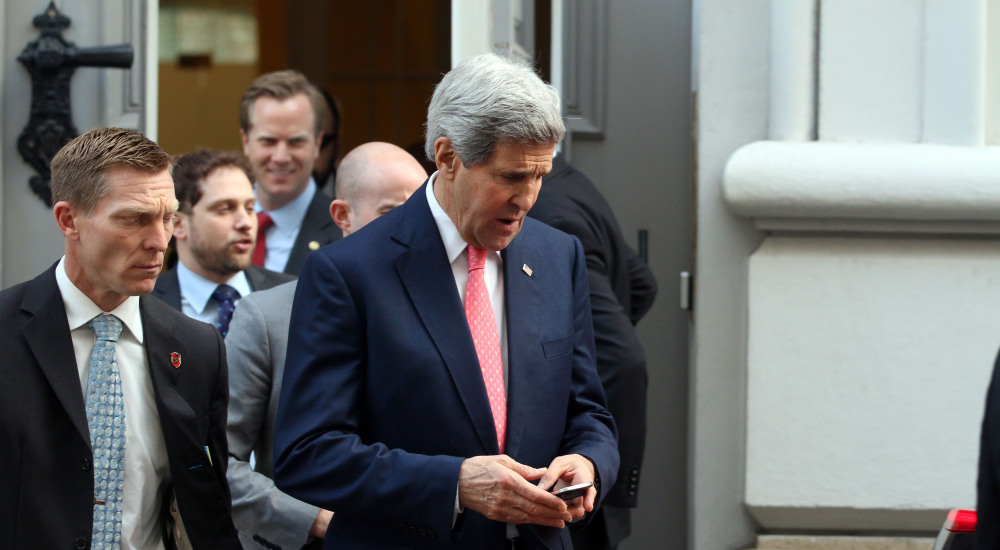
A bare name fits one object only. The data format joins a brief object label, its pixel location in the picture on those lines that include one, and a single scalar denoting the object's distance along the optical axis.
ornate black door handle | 7.66
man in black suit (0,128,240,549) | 4.29
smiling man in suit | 8.15
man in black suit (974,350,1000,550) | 3.71
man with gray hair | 4.16
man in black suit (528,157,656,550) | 6.43
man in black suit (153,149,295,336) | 6.83
